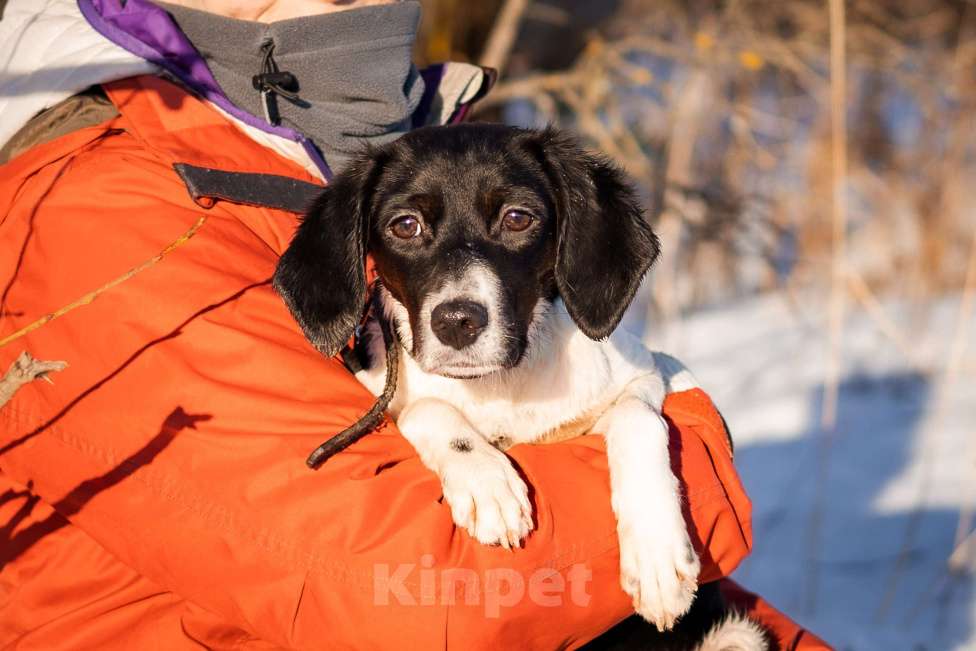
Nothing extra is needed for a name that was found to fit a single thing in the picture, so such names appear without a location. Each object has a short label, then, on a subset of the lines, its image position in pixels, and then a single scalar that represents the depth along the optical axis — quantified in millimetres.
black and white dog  1048
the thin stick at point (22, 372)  915
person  972
